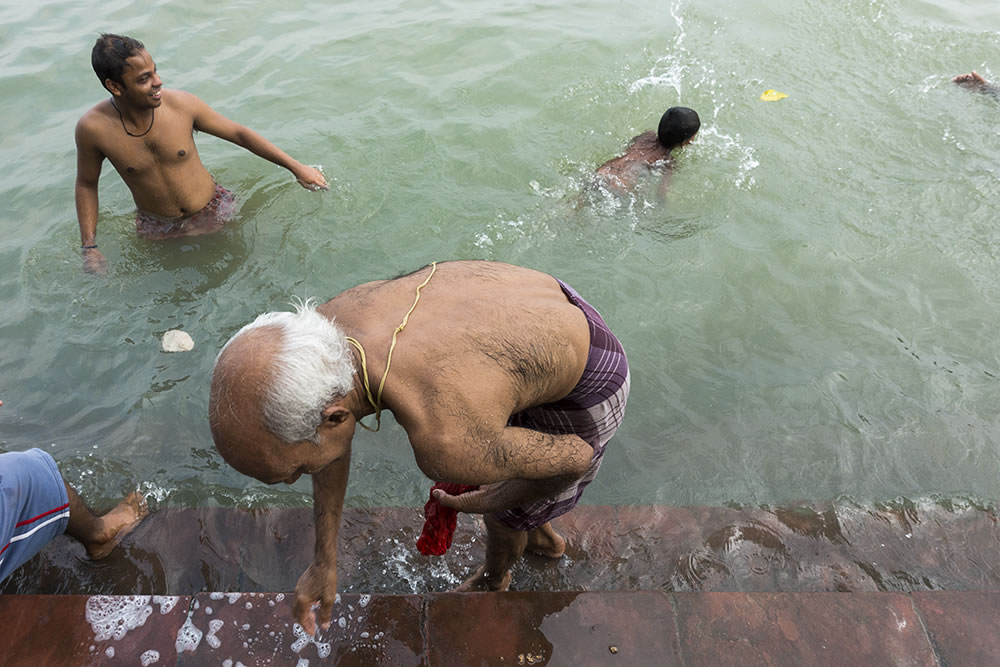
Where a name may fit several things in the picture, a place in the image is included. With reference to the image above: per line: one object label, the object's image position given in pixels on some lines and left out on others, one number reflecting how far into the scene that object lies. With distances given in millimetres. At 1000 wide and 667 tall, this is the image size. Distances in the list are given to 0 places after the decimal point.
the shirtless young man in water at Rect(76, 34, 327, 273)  3879
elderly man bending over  1697
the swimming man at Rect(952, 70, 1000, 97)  6207
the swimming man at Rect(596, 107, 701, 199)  5094
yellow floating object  6238
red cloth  2539
